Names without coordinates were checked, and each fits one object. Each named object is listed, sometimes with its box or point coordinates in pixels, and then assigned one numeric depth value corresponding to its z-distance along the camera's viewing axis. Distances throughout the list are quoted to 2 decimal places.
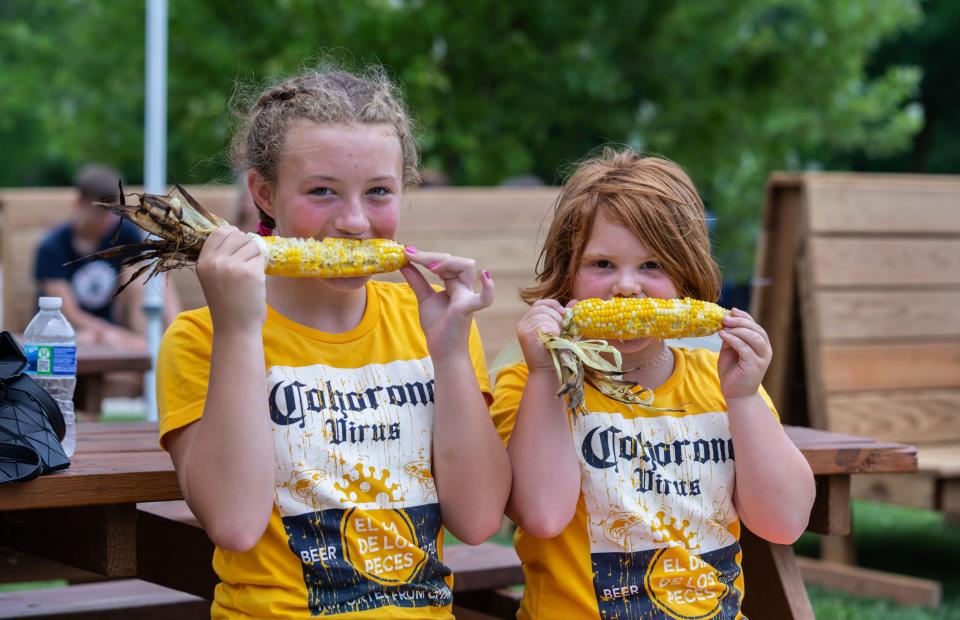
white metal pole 6.51
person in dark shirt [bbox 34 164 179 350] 6.87
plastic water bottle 2.62
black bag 2.22
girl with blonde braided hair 2.20
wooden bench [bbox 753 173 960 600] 5.24
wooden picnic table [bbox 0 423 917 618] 2.33
